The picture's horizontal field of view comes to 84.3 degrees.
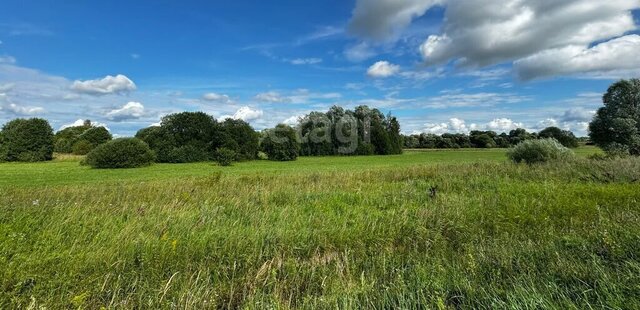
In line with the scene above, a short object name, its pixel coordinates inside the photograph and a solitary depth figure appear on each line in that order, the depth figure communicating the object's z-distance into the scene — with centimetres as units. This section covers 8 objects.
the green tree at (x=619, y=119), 3133
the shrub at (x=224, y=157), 4350
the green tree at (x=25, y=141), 5053
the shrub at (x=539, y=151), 2252
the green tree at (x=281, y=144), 5588
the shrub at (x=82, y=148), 6353
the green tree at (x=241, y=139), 5375
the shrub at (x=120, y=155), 3781
